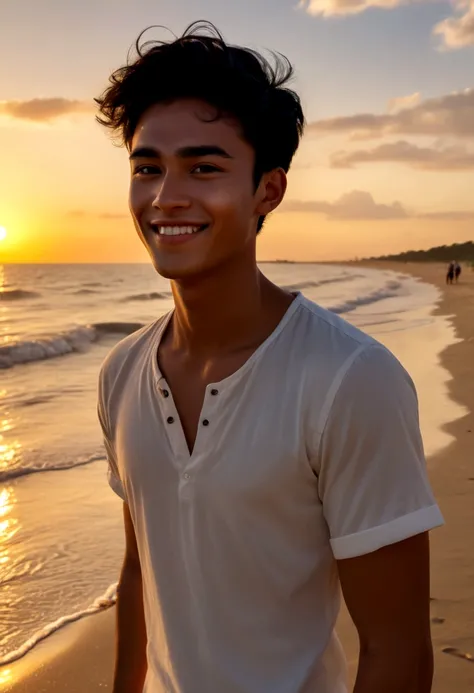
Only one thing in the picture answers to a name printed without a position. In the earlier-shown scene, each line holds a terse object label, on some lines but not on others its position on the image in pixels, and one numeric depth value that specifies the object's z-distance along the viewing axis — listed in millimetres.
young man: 1528
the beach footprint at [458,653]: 3671
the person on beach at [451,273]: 45062
